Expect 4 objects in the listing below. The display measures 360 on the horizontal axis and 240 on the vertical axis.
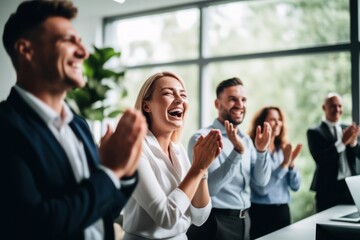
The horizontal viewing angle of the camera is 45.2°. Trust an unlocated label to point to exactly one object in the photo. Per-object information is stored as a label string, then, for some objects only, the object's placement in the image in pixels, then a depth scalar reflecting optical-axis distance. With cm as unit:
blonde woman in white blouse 136
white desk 199
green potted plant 379
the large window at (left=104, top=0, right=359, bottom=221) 457
